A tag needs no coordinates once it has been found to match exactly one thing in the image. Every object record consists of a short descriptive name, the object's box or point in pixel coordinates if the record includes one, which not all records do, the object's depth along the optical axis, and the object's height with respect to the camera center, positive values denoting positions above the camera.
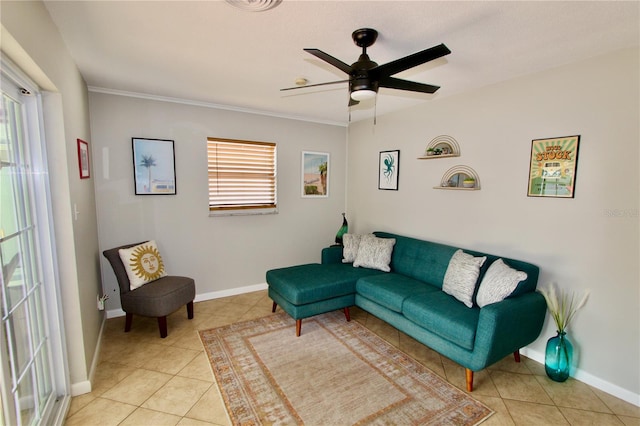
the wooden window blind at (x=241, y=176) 3.85 +0.13
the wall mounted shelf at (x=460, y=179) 3.10 +0.08
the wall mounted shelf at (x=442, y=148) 3.29 +0.43
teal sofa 2.23 -1.00
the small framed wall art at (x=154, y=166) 3.36 +0.22
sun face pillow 3.02 -0.79
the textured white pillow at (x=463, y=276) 2.59 -0.78
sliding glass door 1.48 -0.47
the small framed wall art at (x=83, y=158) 2.44 +0.23
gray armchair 2.88 -1.05
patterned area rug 2.01 -1.48
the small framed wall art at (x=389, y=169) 4.00 +0.22
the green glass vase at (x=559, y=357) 2.36 -1.32
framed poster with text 2.41 +0.16
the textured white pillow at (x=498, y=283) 2.34 -0.75
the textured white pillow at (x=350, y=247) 3.79 -0.75
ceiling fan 1.67 +0.68
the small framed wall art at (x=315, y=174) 4.48 +0.18
